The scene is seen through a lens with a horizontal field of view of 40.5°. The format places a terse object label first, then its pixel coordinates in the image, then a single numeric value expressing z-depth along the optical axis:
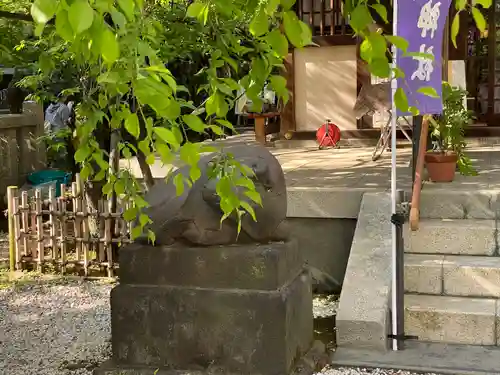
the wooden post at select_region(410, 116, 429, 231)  5.83
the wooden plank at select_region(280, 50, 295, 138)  12.15
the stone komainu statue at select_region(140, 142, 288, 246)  4.66
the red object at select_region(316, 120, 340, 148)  11.66
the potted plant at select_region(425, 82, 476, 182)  6.95
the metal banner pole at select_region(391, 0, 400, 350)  5.19
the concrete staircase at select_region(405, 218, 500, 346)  5.29
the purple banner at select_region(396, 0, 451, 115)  4.97
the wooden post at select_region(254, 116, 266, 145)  12.43
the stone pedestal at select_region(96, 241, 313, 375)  4.55
